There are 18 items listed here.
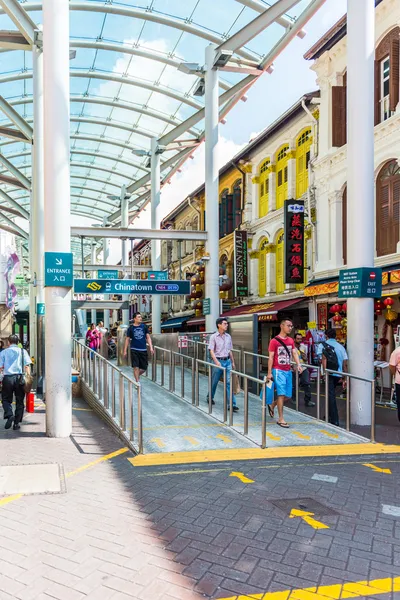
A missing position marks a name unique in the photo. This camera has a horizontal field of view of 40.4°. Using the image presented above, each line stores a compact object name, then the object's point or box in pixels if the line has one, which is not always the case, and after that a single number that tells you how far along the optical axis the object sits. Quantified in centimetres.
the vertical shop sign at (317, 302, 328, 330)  1853
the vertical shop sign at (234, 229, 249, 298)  2420
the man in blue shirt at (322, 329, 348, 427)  959
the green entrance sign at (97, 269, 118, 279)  2331
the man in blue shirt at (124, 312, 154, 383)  1169
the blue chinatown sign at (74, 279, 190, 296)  1652
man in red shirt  885
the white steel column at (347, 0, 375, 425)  1006
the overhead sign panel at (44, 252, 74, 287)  898
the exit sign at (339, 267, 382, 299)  1000
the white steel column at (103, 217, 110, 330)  4160
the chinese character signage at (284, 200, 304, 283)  1916
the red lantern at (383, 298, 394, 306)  1445
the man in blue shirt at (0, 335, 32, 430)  943
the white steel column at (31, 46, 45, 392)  1571
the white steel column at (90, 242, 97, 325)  4766
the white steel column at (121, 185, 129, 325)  3139
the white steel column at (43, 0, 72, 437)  895
